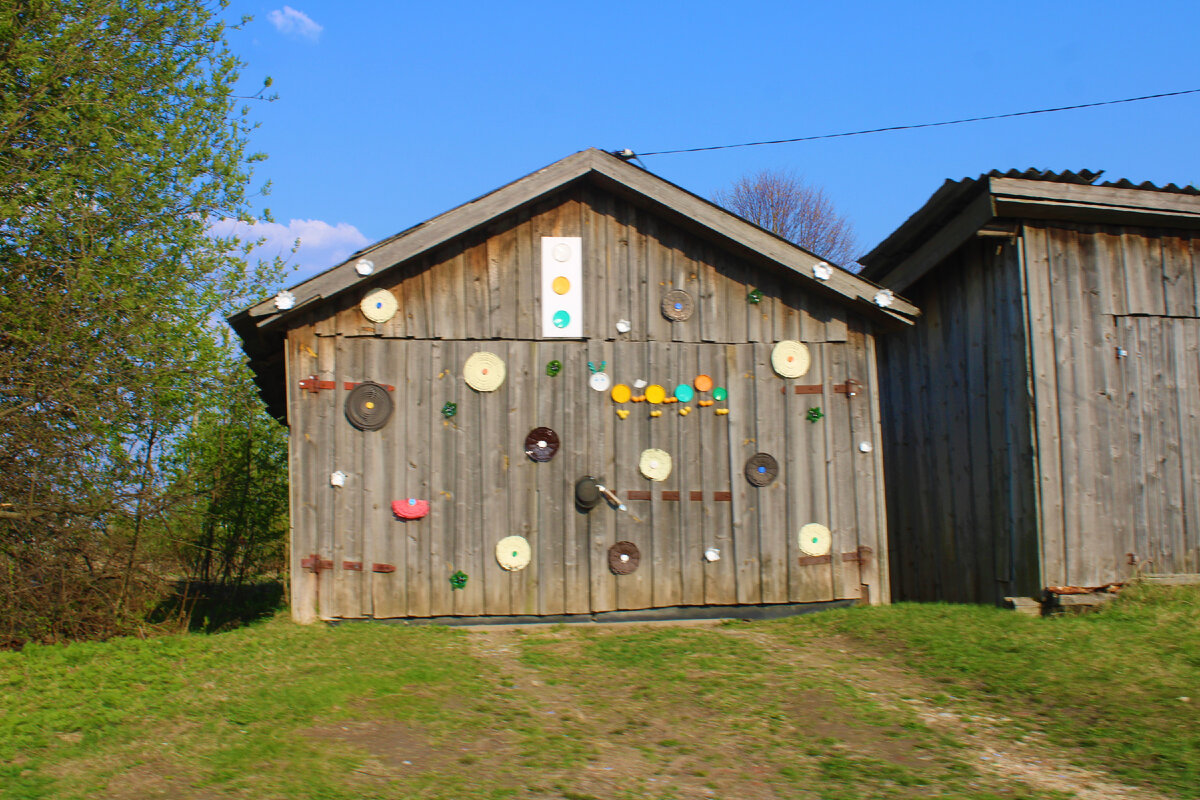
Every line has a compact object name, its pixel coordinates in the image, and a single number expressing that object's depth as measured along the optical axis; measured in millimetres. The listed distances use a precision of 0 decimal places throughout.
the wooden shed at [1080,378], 9133
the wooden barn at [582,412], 8961
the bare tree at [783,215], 32969
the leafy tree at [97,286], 9102
